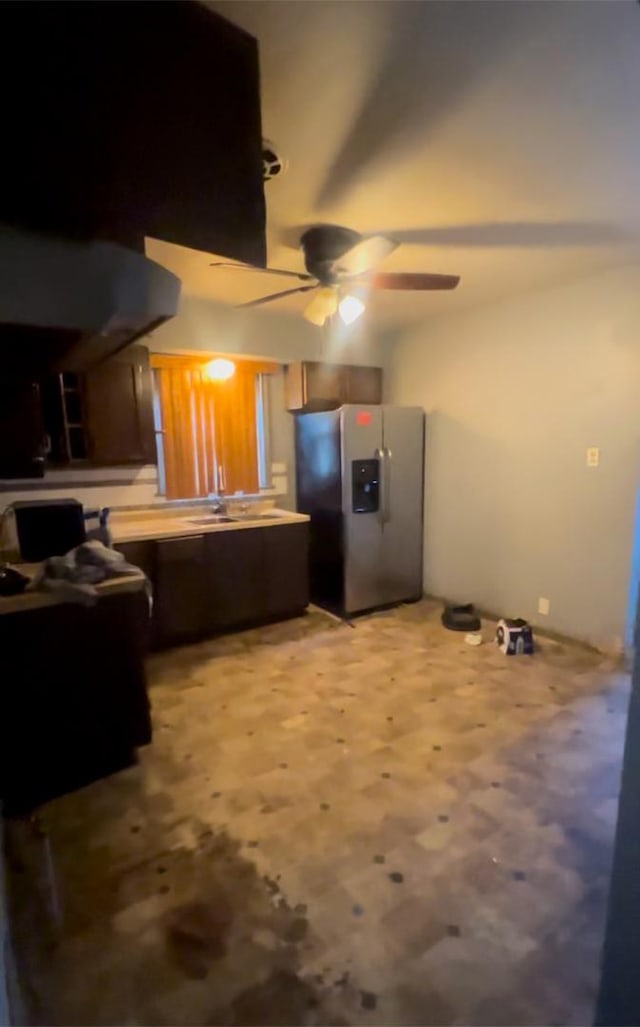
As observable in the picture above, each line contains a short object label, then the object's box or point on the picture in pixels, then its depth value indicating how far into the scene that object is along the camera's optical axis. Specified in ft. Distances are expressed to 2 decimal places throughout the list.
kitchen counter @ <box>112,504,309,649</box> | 11.20
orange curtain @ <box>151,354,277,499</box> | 12.62
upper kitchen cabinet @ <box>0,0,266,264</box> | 2.57
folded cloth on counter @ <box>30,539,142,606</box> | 6.65
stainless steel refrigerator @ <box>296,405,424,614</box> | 12.86
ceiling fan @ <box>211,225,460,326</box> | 8.05
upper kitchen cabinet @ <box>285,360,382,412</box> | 13.53
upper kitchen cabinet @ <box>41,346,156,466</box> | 10.55
